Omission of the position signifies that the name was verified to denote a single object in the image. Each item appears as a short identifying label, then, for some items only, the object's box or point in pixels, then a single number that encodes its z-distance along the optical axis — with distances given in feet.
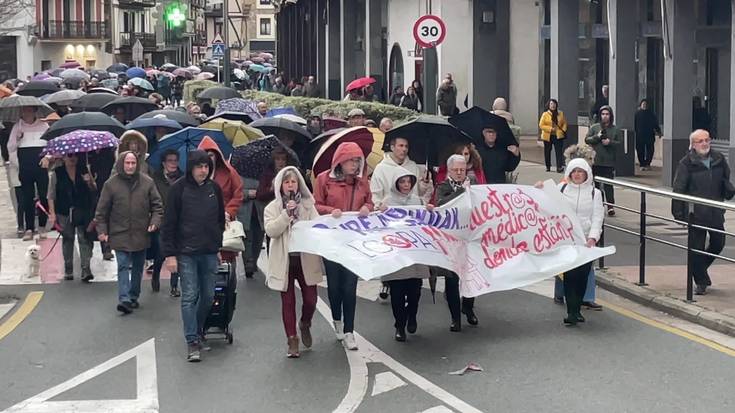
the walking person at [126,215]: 40.98
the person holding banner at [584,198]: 38.81
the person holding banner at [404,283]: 35.50
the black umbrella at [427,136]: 43.06
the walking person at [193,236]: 33.96
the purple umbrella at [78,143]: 46.09
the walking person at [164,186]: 42.93
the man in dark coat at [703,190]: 41.22
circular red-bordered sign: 62.95
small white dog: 48.19
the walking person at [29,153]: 56.59
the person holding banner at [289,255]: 33.76
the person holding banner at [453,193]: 36.68
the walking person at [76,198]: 47.19
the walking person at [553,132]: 85.25
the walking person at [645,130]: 86.48
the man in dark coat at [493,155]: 46.03
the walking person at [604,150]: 64.85
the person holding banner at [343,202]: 34.83
